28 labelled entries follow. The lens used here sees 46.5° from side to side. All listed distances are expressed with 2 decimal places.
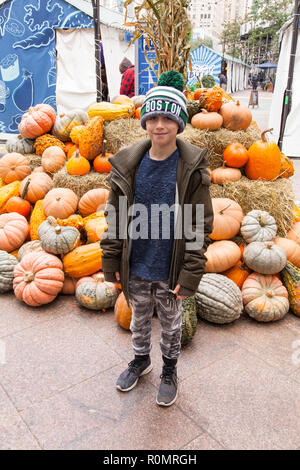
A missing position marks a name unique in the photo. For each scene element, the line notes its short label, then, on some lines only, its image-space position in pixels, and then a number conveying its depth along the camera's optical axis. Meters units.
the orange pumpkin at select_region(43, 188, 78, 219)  4.52
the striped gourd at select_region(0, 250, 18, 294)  3.90
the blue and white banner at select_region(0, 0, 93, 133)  10.20
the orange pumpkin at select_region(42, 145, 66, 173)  5.35
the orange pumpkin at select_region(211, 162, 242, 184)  4.69
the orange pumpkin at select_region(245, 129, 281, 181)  4.65
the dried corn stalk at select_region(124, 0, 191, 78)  4.39
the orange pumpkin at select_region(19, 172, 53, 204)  5.02
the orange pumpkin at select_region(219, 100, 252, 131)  5.05
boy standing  2.07
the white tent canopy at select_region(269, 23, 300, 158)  9.73
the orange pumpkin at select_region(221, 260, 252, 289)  3.85
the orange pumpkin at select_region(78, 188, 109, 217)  4.64
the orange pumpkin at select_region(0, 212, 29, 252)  4.34
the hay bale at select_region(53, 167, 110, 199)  4.95
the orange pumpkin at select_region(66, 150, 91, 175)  5.04
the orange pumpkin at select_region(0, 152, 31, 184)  5.48
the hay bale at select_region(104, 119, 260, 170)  4.78
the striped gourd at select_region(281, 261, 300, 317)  3.59
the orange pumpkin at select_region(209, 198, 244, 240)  4.01
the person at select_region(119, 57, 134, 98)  7.96
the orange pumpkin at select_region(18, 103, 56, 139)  5.66
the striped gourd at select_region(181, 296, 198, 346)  3.08
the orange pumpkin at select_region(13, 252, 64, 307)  3.61
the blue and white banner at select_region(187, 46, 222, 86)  21.02
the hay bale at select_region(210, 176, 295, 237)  4.34
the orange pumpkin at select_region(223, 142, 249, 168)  4.73
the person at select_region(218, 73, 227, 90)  21.11
